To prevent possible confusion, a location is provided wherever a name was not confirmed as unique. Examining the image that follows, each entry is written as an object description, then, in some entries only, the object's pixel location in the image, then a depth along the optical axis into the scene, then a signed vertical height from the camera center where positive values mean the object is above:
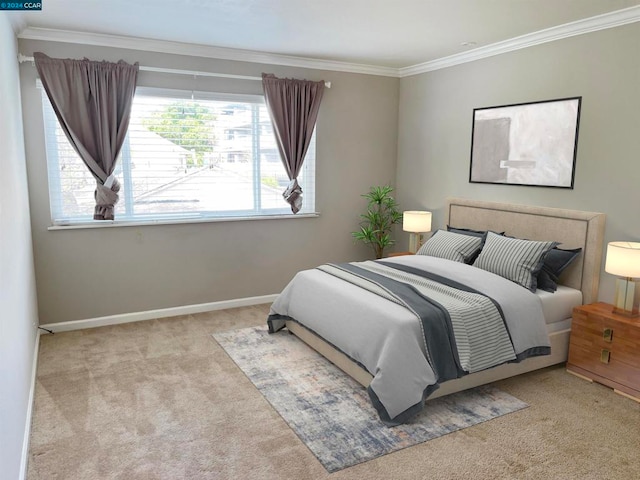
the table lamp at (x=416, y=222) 5.03 -0.55
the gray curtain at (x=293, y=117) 4.93 +0.51
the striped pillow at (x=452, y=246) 4.18 -0.67
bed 2.90 -0.99
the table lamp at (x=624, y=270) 3.18 -0.64
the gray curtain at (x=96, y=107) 4.02 +0.48
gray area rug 2.66 -1.47
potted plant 5.51 -0.58
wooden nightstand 3.16 -1.19
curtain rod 4.41 +0.86
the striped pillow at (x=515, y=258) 3.64 -0.68
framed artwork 3.90 +0.23
